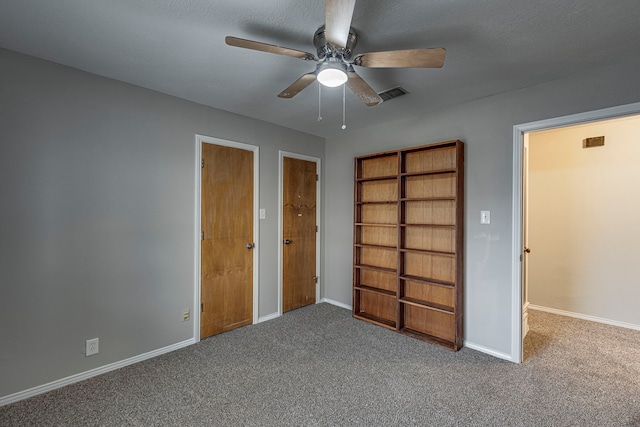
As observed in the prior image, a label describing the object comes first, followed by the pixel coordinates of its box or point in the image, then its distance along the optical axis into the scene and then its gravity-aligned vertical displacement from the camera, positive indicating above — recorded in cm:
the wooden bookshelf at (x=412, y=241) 283 -26
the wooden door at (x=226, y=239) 296 -24
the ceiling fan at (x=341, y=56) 134 +89
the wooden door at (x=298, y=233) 372 -22
